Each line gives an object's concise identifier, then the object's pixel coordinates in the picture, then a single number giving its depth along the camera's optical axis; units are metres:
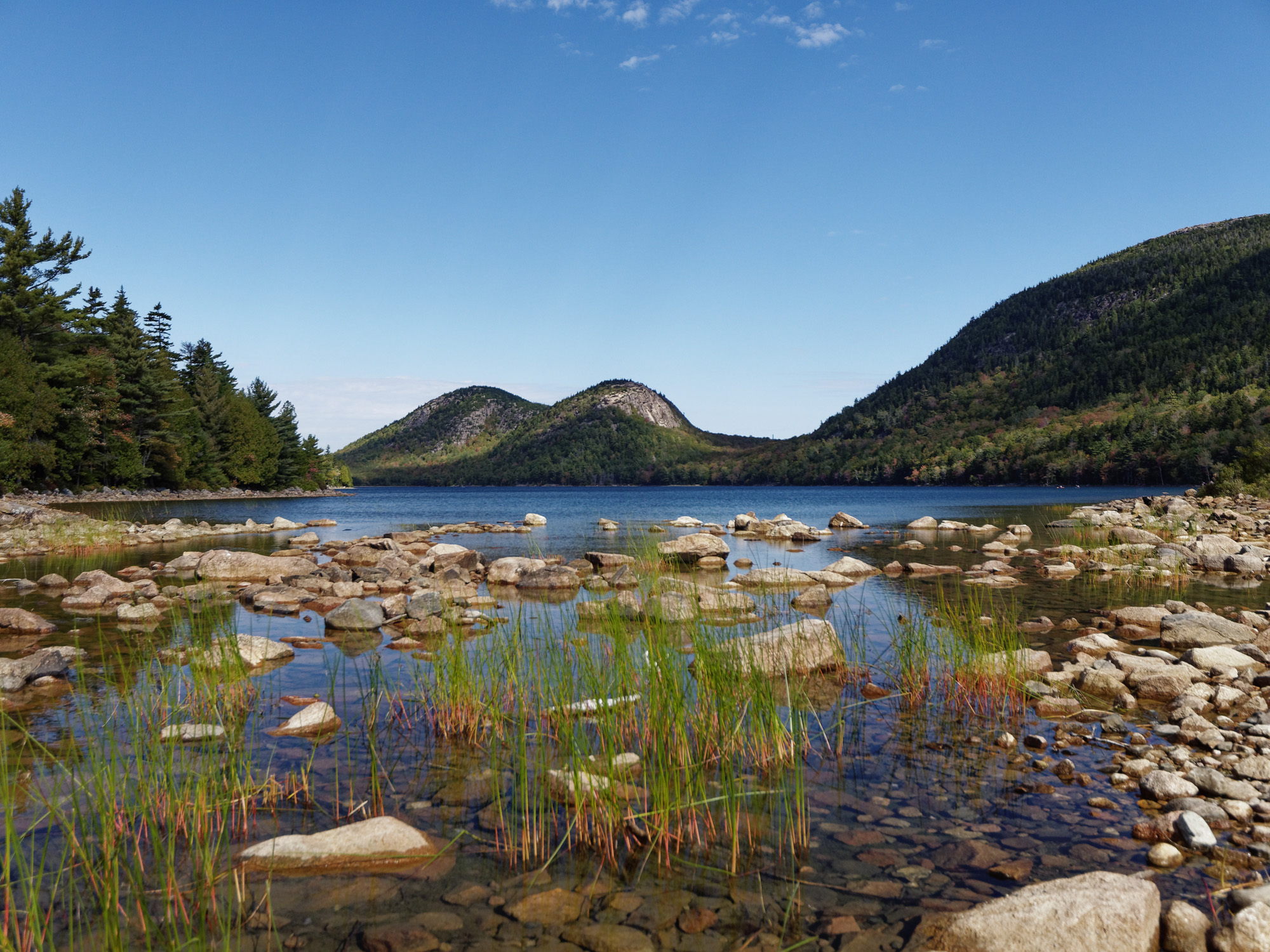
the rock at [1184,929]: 3.88
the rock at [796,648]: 8.11
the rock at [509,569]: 19.70
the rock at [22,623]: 12.38
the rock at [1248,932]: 3.71
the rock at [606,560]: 21.56
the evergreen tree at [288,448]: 92.75
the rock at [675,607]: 10.60
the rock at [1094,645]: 10.59
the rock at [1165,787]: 5.81
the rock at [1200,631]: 10.63
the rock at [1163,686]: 8.47
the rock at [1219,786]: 5.67
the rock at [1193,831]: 4.96
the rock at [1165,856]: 4.81
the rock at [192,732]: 6.68
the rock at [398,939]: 4.11
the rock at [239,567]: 19.25
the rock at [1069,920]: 3.85
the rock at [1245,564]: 18.41
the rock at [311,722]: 7.42
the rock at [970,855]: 4.96
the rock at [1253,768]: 5.96
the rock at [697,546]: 24.16
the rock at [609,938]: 4.14
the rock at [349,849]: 4.86
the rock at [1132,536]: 23.30
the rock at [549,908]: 4.38
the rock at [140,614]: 13.21
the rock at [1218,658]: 9.29
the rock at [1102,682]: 8.68
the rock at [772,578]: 16.47
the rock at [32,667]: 8.98
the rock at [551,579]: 18.48
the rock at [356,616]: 12.97
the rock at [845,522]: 42.38
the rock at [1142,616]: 12.23
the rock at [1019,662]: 8.23
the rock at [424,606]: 13.28
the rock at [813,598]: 14.45
